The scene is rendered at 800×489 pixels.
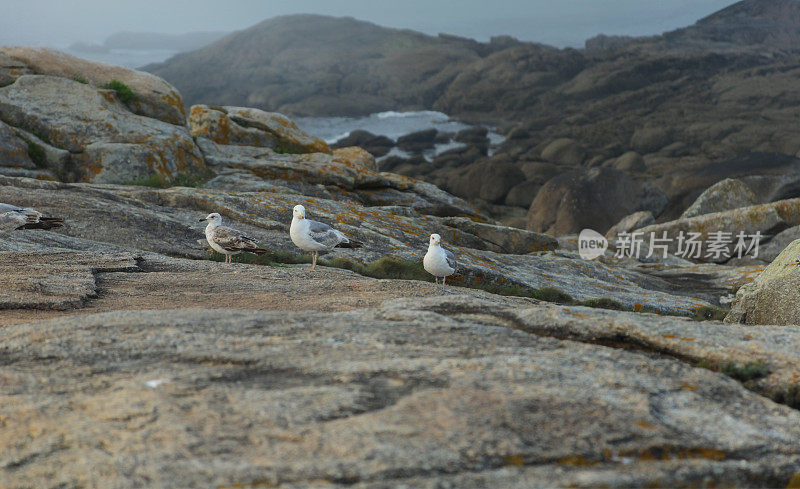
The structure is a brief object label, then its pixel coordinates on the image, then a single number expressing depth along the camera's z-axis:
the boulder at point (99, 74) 26.27
